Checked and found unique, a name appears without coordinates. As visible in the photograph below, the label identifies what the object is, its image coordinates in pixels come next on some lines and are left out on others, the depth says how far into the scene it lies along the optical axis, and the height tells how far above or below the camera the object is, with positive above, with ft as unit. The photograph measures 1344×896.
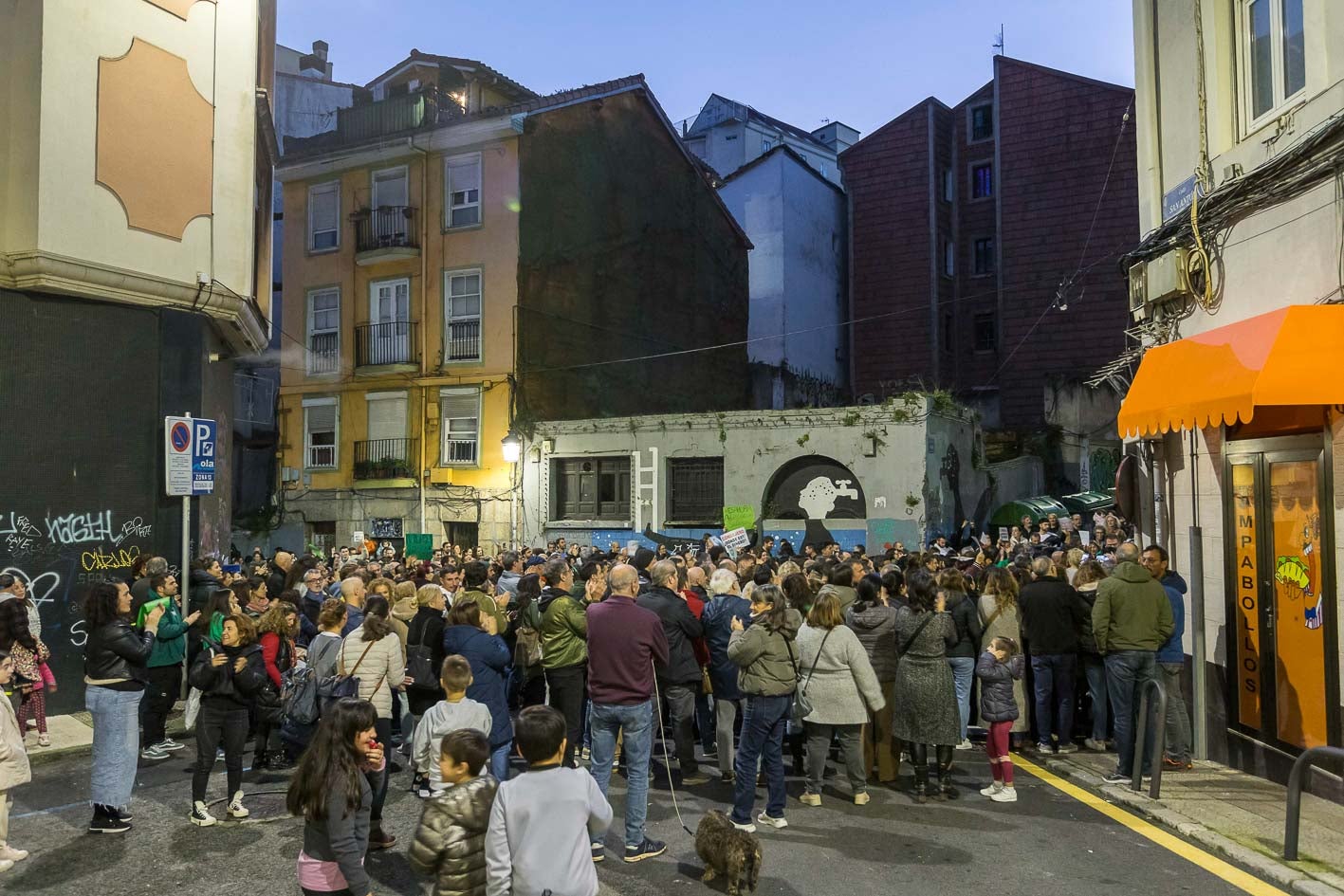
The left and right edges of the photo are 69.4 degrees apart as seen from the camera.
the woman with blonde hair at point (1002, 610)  27.73 -3.04
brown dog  18.06 -6.58
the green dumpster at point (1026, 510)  74.84 -0.54
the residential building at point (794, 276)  111.86 +27.20
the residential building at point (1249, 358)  23.02 +3.60
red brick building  104.88 +30.51
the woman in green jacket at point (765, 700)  21.99 -4.50
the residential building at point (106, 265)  37.29 +9.93
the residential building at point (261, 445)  89.45 +5.79
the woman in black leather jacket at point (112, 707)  22.16 -4.68
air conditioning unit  30.26 +7.29
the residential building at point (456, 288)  82.38 +19.46
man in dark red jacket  20.65 -4.01
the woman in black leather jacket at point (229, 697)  22.11 -4.45
